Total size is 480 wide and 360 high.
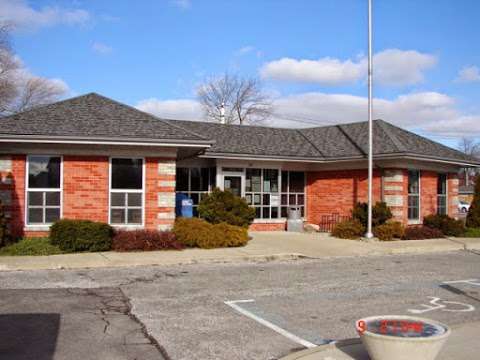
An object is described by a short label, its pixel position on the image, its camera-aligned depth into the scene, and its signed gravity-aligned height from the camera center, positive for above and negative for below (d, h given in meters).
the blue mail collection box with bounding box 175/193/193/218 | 20.42 -0.38
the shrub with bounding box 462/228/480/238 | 22.44 -1.35
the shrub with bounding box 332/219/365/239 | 20.08 -1.15
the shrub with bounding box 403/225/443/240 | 20.39 -1.26
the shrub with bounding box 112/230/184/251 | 15.21 -1.24
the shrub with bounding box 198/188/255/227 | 17.89 -0.39
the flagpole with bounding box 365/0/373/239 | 19.20 +2.30
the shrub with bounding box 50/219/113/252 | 14.66 -1.05
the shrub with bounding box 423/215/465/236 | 22.02 -1.01
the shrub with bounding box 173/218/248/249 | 16.20 -1.10
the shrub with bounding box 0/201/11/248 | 14.59 -0.96
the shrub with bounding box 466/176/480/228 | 24.92 -0.53
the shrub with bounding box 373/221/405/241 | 19.64 -1.14
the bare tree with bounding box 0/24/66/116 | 43.91 +8.22
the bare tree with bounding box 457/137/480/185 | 92.44 +7.98
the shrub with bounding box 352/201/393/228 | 20.12 -0.54
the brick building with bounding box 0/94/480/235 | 16.11 +1.08
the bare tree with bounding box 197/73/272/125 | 55.88 +8.84
